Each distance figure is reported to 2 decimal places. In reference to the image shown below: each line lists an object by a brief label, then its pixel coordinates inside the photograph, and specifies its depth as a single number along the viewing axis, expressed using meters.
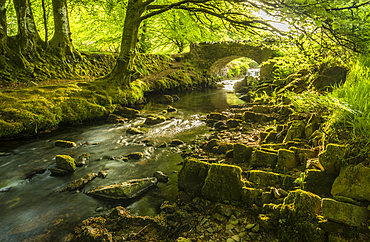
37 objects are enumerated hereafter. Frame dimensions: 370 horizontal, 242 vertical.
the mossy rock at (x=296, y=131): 4.66
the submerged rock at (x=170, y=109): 12.34
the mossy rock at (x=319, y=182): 2.83
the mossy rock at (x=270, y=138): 5.46
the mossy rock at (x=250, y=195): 3.06
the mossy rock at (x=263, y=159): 3.97
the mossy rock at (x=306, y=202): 2.46
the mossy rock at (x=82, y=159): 5.30
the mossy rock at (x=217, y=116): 9.77
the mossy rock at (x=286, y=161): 3.67
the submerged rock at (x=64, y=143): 6.62
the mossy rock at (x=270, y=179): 3.17
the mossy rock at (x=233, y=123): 7.98
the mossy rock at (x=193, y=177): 3.59
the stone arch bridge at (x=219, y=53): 24.37
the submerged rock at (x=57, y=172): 4.85
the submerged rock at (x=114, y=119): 9.62
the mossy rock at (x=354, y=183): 2.39
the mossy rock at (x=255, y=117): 8.29
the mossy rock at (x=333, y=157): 2.72
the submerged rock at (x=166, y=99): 14.96
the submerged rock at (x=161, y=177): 4.45
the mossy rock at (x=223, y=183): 3.22
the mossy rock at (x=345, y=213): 2.21
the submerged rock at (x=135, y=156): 5.75
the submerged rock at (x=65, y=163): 4.98
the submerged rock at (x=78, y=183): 4.23
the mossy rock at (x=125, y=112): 10.60
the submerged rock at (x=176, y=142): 6.74
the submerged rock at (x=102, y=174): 4.74
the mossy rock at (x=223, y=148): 5.38
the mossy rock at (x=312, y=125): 4.39
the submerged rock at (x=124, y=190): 3.82
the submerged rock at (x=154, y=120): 9.49
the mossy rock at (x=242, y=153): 4.54
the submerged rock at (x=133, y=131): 8.13
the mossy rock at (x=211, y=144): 5.83
